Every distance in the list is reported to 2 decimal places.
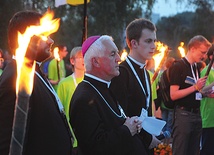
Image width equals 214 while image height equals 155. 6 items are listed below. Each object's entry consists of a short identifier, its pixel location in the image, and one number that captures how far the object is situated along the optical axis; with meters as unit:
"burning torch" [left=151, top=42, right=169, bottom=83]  7.50
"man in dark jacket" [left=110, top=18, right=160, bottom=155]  5.54
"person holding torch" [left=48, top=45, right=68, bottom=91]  14.72
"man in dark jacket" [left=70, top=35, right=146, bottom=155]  4.37
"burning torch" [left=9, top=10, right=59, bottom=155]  2.31
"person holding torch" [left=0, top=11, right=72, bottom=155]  3.79
